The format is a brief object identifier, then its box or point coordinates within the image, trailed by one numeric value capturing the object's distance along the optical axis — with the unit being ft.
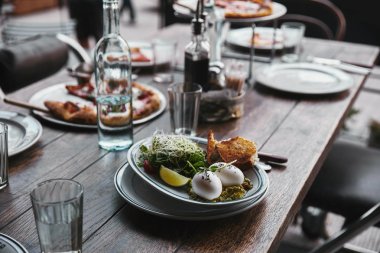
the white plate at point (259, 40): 6.69
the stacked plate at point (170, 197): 2.94
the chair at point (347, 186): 5.32
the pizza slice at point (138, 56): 5.88
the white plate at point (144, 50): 5.79
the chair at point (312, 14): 10.37
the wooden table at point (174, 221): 2.85
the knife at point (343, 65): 6.02
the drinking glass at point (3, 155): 3.21
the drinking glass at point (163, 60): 5.50
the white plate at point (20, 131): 3.78
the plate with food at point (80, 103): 4.29
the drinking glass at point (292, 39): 6.33
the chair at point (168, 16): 10.00
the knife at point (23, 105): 4.36
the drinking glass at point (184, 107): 4.08
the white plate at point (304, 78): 5.27
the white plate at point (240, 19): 5.43
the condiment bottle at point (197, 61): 4.54
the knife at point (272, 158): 3.72
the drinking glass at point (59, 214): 2.46
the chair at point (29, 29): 10.00
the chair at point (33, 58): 6.99
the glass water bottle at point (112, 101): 3.86
